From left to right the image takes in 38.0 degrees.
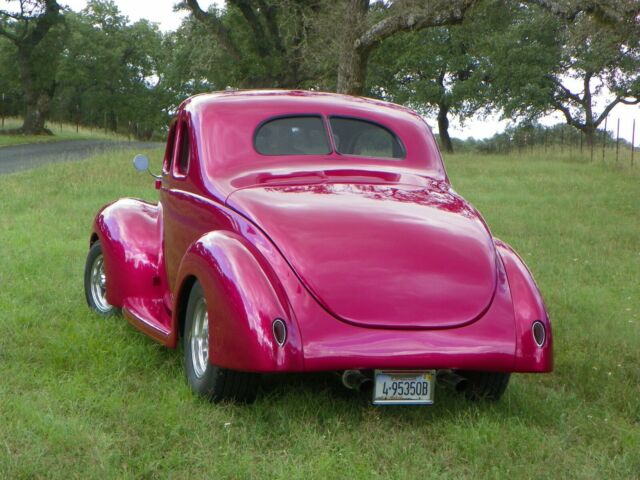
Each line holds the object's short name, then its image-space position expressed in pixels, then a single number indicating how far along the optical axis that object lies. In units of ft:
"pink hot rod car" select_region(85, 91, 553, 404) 14.58
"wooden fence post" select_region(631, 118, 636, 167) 83.53
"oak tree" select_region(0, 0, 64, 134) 135.54
